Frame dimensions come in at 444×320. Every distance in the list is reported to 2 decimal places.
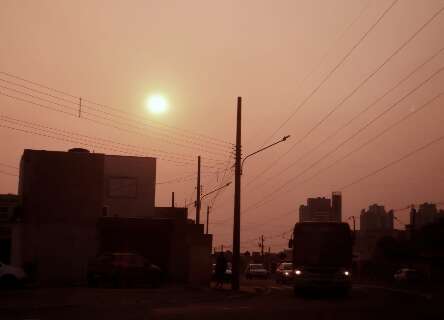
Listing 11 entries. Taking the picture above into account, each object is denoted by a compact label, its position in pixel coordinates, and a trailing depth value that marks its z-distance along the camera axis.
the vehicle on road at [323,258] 29.11
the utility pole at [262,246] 128.38
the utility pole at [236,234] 34.34
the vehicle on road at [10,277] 32.09
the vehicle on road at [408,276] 61.29
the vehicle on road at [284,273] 48.35
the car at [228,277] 46.00
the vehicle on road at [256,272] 62.66
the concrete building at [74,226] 40.19
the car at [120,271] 33.56
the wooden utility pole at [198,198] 55.96
